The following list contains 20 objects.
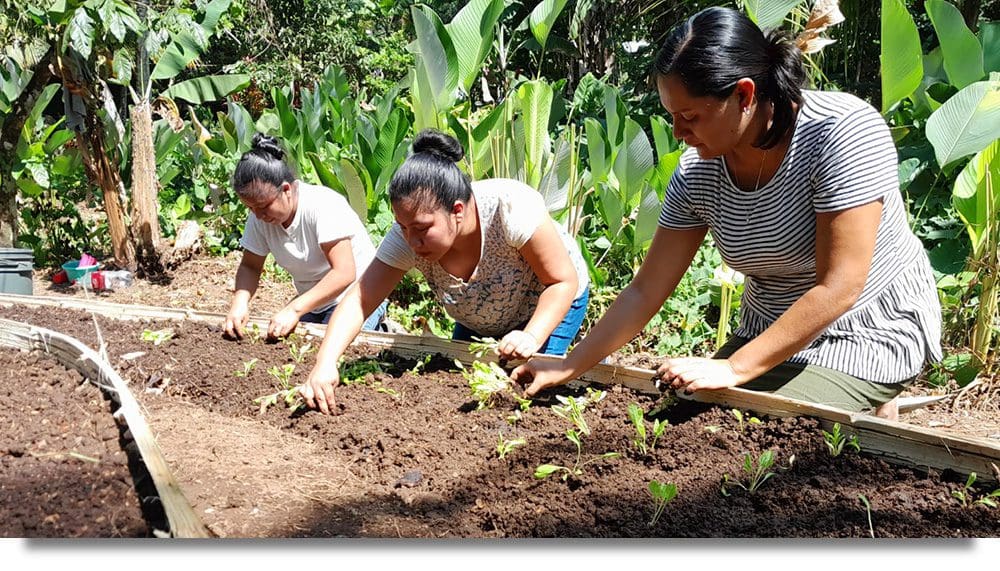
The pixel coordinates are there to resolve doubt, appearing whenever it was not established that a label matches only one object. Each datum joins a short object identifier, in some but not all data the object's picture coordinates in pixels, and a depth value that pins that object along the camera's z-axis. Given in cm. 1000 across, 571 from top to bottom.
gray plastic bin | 492
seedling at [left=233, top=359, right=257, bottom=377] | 297
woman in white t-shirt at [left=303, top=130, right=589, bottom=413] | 238
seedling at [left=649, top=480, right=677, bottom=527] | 172
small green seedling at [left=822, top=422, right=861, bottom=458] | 186
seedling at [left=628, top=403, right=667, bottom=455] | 202
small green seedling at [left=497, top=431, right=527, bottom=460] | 213
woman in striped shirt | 174
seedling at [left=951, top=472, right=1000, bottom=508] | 163
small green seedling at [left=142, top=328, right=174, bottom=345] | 337
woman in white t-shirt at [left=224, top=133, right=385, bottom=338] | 322
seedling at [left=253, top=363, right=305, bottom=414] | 256
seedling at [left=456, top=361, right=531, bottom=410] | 238
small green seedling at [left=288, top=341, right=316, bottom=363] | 309
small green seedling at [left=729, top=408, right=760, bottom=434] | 201
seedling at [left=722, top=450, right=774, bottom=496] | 180
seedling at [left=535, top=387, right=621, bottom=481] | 195
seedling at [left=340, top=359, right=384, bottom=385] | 281
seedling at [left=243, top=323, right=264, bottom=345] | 337
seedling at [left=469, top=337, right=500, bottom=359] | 255
